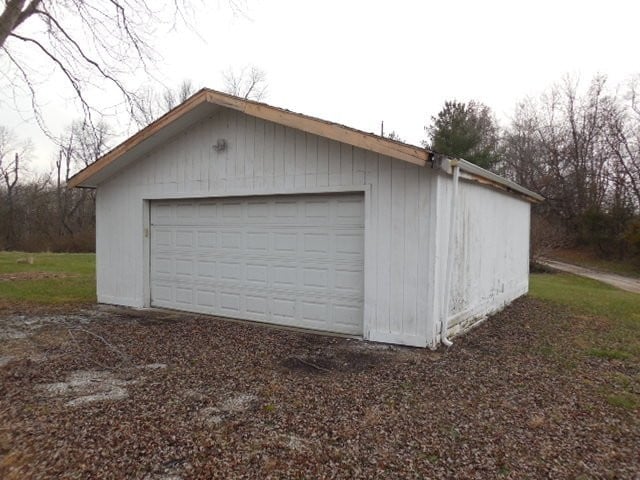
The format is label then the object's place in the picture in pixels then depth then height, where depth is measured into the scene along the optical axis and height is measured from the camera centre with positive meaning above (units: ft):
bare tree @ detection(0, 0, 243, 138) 26.63 +11.92
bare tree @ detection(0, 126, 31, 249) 91.66 +7.58
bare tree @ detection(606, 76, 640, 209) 81.51 +15.32
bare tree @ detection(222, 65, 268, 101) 89.86 +29.71
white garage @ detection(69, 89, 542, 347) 18.49 -0.03
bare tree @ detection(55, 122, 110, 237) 96.71 +3.21
